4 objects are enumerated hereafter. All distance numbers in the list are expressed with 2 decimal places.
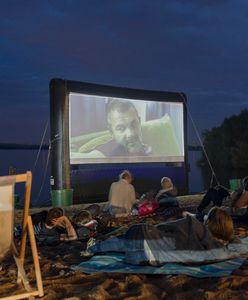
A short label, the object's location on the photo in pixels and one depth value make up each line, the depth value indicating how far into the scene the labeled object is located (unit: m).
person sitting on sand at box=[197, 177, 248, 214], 4.69
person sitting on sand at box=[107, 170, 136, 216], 4.85
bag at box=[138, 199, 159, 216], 4.72
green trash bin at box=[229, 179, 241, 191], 7.10
